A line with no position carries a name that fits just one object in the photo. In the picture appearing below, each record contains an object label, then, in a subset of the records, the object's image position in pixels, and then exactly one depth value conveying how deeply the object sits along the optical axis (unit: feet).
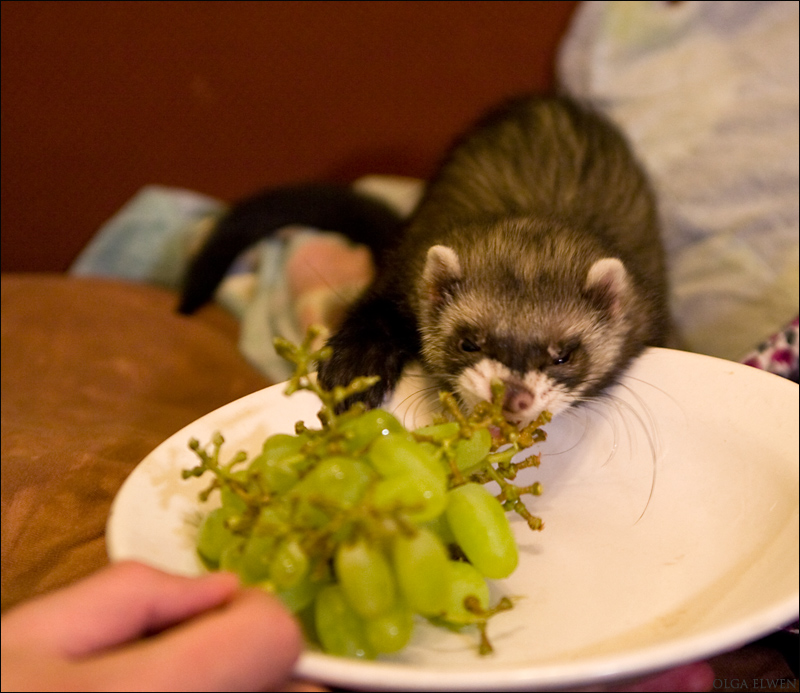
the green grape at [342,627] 1.08
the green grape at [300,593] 1.09
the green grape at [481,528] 1.14
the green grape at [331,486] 1.08
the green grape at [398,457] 1.09
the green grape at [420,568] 1.05
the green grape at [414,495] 1.06
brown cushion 1.39
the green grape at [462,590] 1.12
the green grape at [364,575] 1.05
